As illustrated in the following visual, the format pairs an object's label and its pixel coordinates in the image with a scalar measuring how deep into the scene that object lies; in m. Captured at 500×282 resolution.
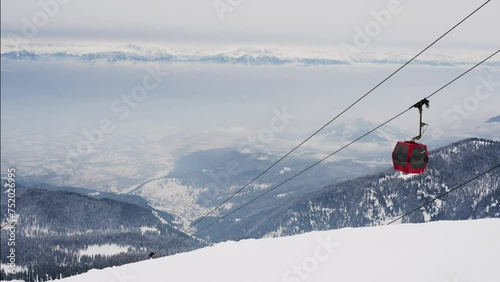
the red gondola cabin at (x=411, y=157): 24.31
